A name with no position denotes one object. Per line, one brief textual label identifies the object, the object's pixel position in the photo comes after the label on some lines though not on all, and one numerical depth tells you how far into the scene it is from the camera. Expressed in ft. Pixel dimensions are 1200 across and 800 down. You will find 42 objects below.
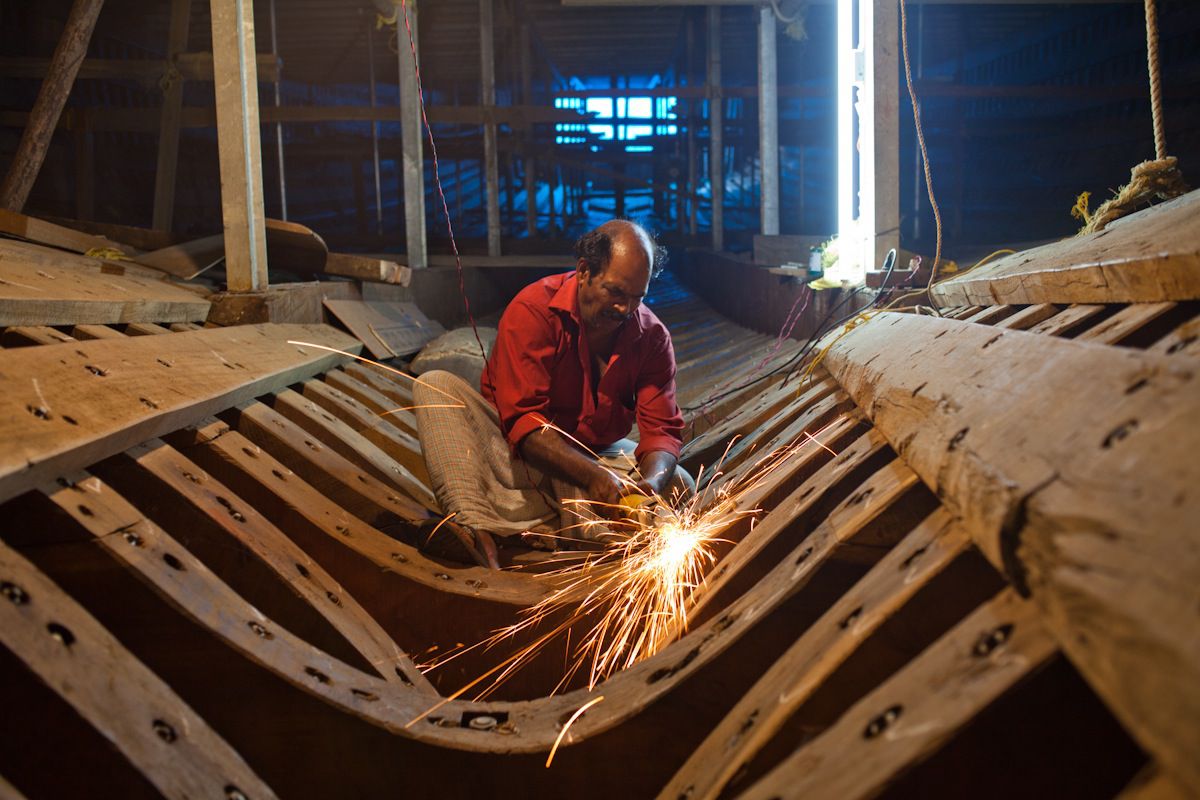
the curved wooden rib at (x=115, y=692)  4.72
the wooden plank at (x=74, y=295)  10.13
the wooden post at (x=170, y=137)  27.14
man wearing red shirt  11.27
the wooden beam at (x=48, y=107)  19.62
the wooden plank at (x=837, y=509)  5.87
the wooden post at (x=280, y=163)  32.59
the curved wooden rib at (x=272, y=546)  7.93
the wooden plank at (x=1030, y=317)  7.77
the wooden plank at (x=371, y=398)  16.57
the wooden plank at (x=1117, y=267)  5.79
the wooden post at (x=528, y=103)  45.91
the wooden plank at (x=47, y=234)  16.65
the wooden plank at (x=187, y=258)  17.53
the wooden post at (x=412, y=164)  30.63
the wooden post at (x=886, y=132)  16.93
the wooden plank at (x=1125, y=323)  5.67
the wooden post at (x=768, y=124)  29.22
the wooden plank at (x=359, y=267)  22.39
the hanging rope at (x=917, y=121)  12.66
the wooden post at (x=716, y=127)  40.24
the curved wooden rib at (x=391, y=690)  6.06
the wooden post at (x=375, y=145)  43.11
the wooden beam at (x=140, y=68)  25.22
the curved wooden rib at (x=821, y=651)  4.46
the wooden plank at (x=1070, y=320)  6.91
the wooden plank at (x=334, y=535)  9.13
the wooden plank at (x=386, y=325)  20.67
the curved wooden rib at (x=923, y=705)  3.36
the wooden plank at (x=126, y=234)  21.67
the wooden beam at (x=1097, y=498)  2.54
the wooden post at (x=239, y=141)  15.56
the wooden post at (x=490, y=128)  37.17
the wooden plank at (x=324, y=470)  11.07
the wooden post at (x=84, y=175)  34.22
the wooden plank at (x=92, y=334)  11.02
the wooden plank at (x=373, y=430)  14.74
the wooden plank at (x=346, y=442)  12.80
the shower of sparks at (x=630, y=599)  8.23
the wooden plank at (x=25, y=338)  9.71
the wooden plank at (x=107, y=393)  6.21
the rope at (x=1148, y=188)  10.68
